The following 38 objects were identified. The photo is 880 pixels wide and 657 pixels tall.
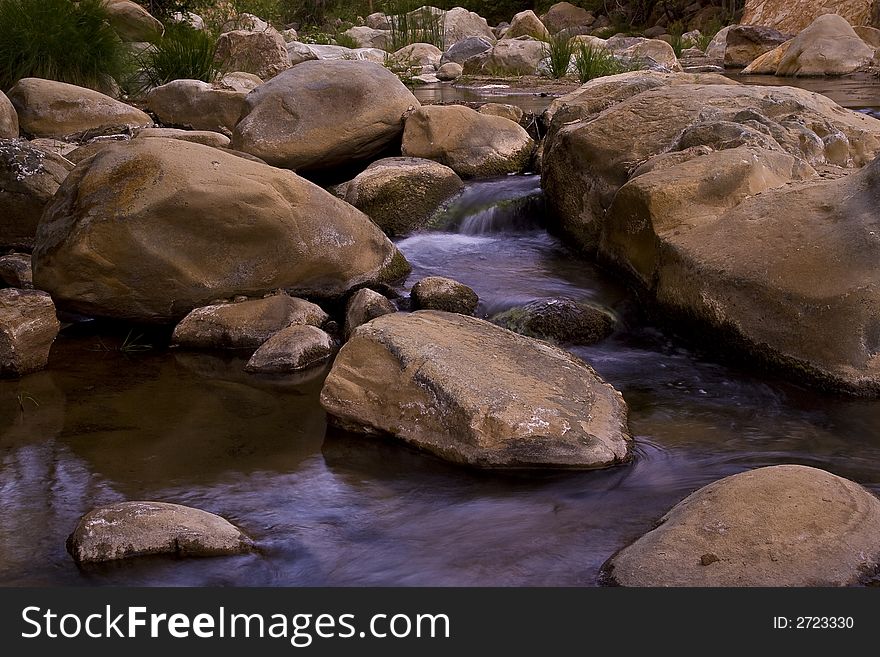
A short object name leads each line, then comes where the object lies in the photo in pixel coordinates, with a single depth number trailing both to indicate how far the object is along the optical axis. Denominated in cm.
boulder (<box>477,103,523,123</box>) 1066
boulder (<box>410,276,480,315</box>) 600
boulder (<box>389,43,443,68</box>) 2114
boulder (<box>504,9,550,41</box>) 2567
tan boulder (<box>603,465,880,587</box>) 295
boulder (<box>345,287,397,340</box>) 563
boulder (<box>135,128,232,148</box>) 832
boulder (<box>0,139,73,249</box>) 669
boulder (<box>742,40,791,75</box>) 1884
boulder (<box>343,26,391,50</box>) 2475
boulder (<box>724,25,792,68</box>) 2086
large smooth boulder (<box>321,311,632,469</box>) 404
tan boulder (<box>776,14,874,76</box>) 1756
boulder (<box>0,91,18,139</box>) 872
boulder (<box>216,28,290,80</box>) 1432
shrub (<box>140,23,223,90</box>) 1218
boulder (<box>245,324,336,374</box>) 532
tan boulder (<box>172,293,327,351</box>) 568
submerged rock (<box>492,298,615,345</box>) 565
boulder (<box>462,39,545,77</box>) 1877
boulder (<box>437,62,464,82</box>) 1985
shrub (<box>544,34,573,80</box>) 1703
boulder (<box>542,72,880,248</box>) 682
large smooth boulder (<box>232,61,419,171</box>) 857
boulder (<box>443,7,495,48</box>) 2685
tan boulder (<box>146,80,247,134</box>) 1037
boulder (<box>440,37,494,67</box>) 2152
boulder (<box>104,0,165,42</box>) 1367
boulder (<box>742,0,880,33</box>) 2305
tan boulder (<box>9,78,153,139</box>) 954
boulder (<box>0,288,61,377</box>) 523
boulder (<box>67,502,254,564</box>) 335
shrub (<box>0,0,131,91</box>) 1083
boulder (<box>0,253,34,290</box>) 629
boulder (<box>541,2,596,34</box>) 3166
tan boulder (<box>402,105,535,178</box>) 880
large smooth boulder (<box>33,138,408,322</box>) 557
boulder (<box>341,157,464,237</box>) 781
